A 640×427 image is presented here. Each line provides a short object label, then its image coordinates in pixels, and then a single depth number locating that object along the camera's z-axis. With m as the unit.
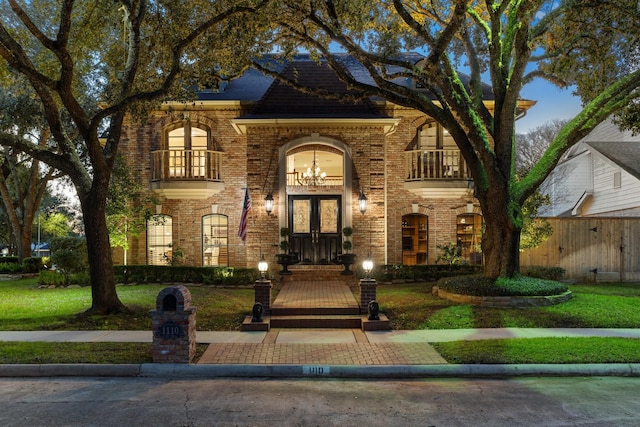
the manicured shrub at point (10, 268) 20.27
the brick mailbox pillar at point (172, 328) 7.16
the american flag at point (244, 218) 14.81
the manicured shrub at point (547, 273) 15.38
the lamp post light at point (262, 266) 10.94
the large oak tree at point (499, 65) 11.61
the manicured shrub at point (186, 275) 15.20
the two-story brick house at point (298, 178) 17.67
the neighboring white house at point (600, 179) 22.09
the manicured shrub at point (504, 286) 11.48
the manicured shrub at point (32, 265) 20.25
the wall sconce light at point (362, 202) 17.47
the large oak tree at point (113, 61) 10.24
